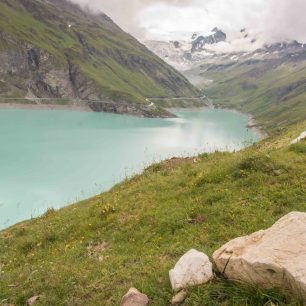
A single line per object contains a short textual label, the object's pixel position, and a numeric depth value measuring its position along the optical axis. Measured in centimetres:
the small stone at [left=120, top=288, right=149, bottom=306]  801
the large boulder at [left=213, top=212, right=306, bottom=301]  656
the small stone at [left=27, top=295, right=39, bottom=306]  943
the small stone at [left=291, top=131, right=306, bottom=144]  1829
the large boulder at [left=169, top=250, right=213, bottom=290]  786
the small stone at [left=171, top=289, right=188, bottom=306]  775
